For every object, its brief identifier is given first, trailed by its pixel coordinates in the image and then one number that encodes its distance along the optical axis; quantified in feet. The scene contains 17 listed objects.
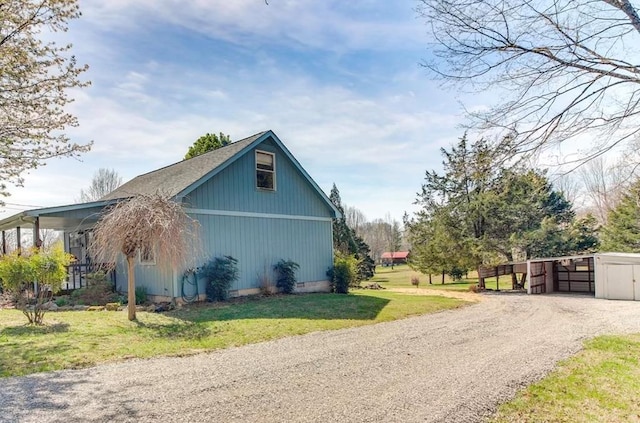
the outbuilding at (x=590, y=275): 53.78
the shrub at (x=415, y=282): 81.48
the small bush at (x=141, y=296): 40.88
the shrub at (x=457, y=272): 84.57
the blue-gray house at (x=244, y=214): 41.78
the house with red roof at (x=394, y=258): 206.12
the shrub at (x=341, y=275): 53.83
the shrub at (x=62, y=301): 40.00
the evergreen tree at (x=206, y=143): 83.15
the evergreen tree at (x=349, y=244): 103.71
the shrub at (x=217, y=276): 41.11
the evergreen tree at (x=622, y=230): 80.48
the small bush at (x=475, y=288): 65.10
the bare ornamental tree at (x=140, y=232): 30.78
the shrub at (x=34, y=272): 28.86
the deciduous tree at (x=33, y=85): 28.43
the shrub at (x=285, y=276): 48.01
